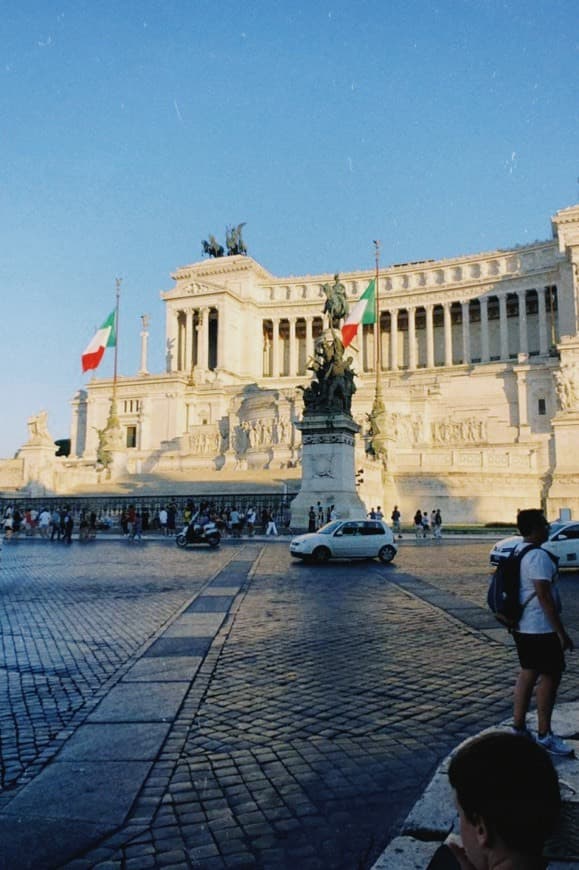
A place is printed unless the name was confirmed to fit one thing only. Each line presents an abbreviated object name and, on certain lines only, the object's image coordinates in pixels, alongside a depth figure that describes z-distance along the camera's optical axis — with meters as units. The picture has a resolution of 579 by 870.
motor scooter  24.52
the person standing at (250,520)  30.84
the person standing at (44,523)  33.05
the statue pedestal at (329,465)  26.81
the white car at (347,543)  18.89
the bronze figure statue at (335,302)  30.96
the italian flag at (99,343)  53.31
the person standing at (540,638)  4.64
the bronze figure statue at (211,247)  102.25
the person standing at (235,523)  30.34
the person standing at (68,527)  28.53
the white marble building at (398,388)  41.81
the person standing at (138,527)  28.28
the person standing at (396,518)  33.50
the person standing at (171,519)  31.97
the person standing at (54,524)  30.39
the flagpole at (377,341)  44.69
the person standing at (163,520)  33.19
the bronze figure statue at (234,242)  103.06
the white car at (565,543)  16.89
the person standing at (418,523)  30.36
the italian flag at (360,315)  49.88
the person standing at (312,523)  25.94
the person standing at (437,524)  29.17
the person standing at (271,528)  30.64
